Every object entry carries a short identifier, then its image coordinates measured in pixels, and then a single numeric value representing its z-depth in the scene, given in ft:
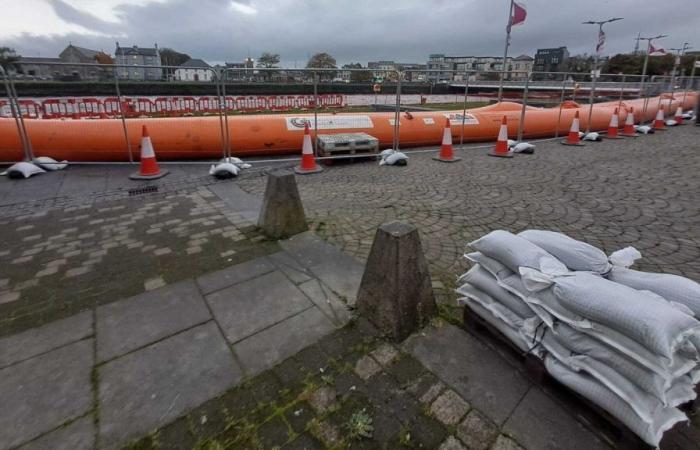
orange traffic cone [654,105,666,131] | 43.27
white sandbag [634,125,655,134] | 39.70
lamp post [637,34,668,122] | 44.09
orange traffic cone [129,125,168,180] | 20.68
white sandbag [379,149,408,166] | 24.27
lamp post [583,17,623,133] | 36.32
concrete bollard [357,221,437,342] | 7.57
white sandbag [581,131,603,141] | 34.47
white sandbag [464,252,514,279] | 7.08
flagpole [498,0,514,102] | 81.82
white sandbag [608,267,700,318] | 5.54
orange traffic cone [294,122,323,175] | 22.26
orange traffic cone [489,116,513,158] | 27.43
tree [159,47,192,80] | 303.27
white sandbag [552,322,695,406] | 4.71
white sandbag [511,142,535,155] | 28.53
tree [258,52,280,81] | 281.46
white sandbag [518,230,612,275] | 6.61
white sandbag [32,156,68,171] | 22.35
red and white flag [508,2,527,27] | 76.61
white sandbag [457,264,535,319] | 6.64
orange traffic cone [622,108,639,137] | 37.80
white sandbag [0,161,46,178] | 20.62
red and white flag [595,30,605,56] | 77.66
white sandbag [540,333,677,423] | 4.78
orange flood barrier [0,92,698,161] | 23.16
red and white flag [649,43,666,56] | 76.07
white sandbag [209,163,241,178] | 20.93
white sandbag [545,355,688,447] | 4.75
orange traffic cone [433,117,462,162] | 25.84
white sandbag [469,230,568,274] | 6.44
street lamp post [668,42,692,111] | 51.09
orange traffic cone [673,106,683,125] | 48.01
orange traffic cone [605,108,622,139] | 36.50
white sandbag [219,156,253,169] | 22.68
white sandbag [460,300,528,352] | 6.59
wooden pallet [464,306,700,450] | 5.16
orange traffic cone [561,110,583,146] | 32.37
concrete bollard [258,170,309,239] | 12.46
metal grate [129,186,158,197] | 18.11
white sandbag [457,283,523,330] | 6.75
